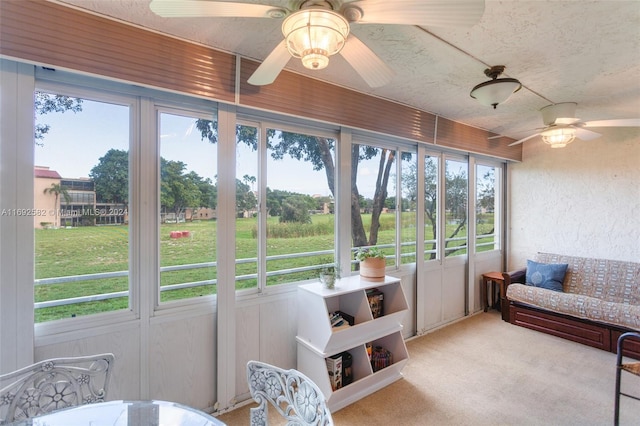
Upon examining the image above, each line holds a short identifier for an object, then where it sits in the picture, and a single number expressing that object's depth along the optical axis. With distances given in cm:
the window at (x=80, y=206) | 165
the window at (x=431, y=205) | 365
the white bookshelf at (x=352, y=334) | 221
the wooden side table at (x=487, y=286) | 414
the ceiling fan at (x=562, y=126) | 286
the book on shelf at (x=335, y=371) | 221
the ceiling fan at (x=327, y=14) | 104
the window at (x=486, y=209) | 439
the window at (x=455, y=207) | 391
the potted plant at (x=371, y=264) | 258
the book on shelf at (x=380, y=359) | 252
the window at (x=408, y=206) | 342
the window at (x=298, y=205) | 249
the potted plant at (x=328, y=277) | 237
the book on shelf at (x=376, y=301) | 261
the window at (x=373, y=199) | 304
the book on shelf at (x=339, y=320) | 227
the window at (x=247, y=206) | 231
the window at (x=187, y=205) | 202
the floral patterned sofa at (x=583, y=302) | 308
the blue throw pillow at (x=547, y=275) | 377
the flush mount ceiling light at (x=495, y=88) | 213
